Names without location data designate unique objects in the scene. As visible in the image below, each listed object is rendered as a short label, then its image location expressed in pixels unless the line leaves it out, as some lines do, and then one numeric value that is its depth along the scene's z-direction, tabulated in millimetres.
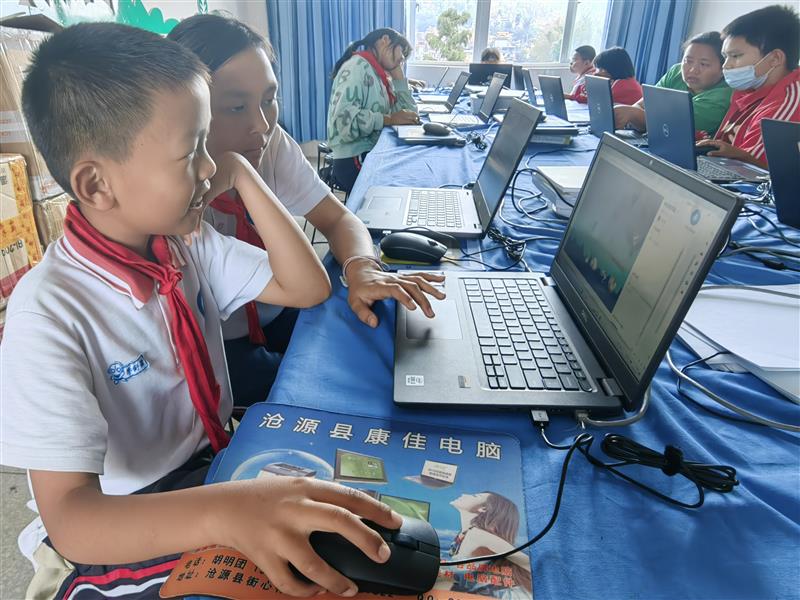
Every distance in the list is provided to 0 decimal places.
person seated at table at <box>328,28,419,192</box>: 2580
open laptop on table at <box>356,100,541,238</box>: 1092
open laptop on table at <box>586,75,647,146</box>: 2012
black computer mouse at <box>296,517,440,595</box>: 360
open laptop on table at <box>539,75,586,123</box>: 2553
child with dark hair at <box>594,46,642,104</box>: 3270
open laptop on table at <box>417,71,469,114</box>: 3126
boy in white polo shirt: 402
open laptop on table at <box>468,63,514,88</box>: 3955
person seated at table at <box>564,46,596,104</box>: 4398
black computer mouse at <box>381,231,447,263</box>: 949
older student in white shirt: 837
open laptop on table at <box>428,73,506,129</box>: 2559
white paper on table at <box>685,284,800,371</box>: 633
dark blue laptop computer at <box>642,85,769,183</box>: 1403
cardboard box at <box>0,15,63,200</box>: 1694
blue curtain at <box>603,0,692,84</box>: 4465
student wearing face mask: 1874
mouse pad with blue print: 377
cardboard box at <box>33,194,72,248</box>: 1858
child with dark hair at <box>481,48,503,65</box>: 4453
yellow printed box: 1692
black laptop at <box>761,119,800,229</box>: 1086
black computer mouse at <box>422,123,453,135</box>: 2188
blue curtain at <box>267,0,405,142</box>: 4430
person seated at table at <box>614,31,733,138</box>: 2354
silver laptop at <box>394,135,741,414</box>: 501
